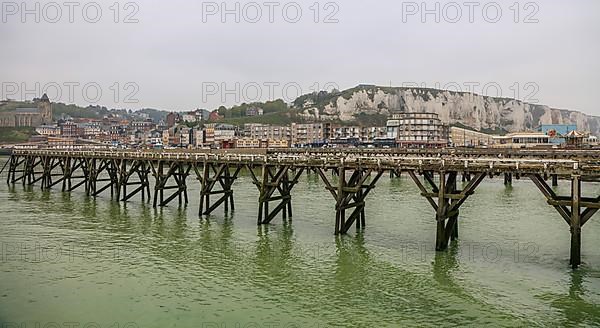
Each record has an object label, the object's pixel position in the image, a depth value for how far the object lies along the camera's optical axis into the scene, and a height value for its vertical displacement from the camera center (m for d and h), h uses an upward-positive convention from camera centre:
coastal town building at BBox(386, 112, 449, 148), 156.88 +2.49
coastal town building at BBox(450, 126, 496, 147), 181.15 -0.57
